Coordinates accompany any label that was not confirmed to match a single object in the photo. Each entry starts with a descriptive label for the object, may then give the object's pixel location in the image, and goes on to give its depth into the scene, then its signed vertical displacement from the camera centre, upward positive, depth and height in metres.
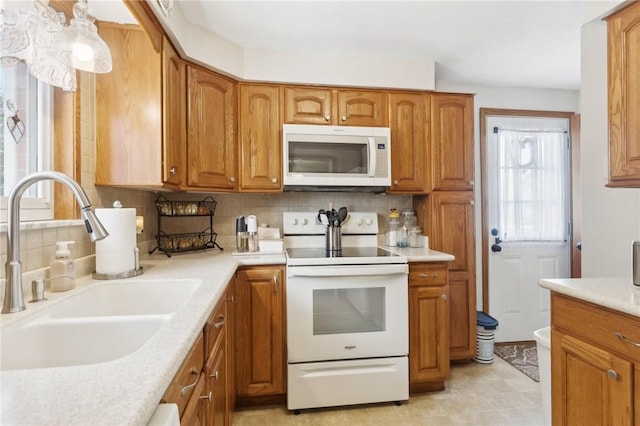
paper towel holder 1.45 -0.27
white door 3.00 -0.05
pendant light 1.15 +0.63
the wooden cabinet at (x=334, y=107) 2.36 +0.80
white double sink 0.89 -0.36
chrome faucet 0.90 -0.03
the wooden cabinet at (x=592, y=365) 1.08 -0.57
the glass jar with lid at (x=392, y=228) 2.62 -0.12
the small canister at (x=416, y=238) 2.59 -0.20
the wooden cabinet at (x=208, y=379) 0.84 -0.54
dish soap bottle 1.22 -0.21
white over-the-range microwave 2.26 +0.41
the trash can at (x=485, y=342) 2.57 -1.04
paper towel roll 1.45 -0.13
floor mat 2.48 -1.22
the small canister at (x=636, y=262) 1.24 -0.20
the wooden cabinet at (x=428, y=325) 2.12 -0.74
